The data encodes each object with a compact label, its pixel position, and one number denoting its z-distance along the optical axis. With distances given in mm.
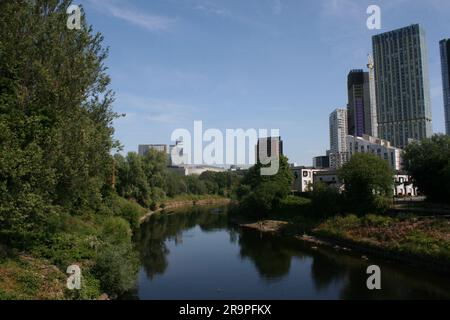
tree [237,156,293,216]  58031
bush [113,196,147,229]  42812
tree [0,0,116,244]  15750
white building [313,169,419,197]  77562
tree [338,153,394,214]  41875
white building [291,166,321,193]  86812
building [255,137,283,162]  93794
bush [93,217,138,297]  20016
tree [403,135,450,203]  43375
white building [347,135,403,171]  98875
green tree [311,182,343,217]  46531
